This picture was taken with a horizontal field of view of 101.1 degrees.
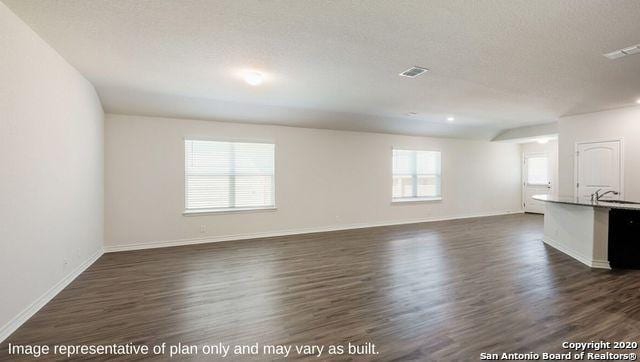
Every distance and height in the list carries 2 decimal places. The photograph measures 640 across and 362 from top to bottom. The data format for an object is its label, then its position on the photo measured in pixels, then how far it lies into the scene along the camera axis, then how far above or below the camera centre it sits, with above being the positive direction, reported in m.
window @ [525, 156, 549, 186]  8.63 +0.22
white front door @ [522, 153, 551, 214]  8.62 -0.08
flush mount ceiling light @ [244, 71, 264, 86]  3.40 +1.30
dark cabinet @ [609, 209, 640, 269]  3.63 -0.87
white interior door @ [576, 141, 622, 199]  5.25 +0.18
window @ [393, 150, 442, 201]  7.43 +0.04
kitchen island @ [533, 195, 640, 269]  3.66 -0.80
